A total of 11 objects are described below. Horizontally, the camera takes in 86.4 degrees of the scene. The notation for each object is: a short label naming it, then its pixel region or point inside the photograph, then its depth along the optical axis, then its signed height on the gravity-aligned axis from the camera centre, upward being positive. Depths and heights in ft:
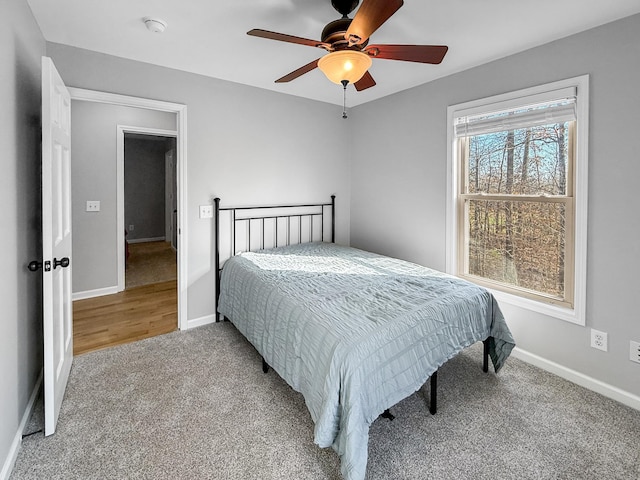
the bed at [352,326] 5.02 -1.84
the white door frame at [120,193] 13.55 +1.42
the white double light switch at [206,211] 10.59 +0.55
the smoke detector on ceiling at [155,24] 7.06 +4.31
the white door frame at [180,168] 9.24 +1.80
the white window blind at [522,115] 7.69 +2.86
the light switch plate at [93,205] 13.09 +0.89
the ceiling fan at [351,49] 5.22 +3.03
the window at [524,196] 7.79 +0.86
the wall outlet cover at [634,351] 6.96 -2.52
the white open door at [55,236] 5.69 -0.14
